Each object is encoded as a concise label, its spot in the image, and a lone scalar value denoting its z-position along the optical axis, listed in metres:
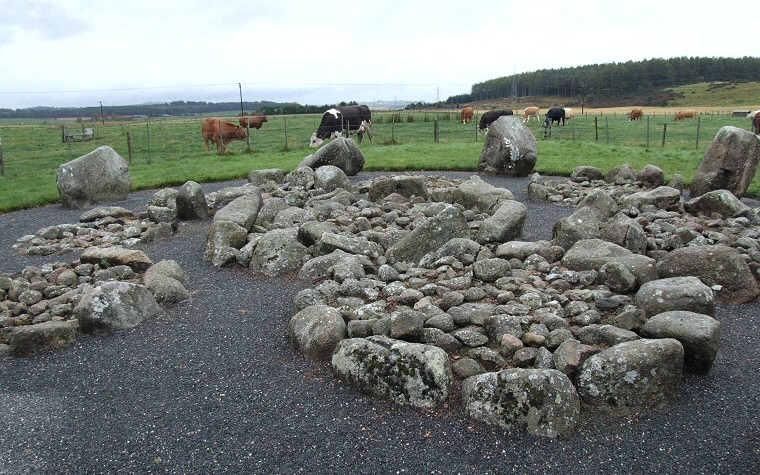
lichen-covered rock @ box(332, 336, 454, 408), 5.48
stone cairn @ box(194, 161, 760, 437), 5.38
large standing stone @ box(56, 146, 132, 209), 15.38
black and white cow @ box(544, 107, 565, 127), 48.85
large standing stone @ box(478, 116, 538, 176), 17.94
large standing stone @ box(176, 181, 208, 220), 13.28
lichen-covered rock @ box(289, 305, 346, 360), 6.41
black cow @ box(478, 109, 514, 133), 41.38
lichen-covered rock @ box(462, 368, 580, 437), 5.02
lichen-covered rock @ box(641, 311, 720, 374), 5.77
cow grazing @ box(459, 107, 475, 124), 49.12
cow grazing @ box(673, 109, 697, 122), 54.13
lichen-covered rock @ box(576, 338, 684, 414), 5.32
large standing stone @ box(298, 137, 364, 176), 18.04
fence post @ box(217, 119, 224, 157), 26.78
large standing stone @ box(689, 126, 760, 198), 13.37
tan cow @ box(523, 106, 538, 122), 56.97
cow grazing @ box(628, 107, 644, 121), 56.30
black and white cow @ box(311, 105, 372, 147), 30.73
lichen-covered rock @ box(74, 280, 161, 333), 7.23
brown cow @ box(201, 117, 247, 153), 27.31
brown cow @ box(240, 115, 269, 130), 36.97
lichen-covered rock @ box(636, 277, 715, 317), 6.54
